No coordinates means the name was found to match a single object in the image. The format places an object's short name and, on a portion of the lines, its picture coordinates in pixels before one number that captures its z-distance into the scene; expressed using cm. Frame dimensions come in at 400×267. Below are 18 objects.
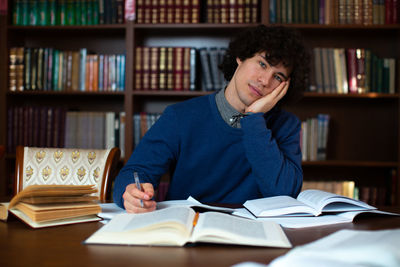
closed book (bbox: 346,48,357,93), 243
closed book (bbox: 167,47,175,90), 248
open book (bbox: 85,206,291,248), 78
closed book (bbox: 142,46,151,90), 249
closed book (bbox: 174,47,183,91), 248
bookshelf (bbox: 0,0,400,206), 248
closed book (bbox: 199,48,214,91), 247
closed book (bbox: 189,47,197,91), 248
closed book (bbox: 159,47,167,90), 248
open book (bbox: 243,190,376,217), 105
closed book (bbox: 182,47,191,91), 248
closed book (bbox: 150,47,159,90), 248
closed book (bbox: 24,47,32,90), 253
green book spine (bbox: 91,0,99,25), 251
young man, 148
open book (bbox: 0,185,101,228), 93
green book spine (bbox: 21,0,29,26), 255
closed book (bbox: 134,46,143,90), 249
